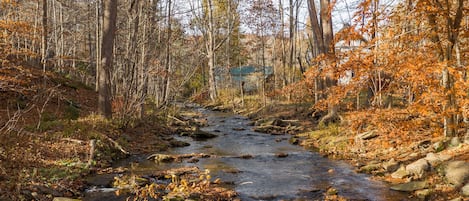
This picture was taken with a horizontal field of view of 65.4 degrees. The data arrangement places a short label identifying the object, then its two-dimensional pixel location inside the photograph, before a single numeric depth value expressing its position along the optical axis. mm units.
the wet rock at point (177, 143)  14402
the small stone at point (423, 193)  7367
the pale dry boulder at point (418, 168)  8491
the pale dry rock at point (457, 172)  7316
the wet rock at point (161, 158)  11305
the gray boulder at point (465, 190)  6859
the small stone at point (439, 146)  9585
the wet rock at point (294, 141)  15239
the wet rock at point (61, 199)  6272
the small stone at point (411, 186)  7816
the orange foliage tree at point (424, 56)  8742
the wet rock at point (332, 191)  7910
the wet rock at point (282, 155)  12450
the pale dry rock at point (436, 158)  8494
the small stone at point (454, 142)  9190
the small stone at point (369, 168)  9928
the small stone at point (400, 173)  8852
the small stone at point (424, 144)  10547
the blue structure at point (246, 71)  40394
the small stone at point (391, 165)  9498
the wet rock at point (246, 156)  12414
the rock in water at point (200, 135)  16797
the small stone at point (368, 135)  12806
